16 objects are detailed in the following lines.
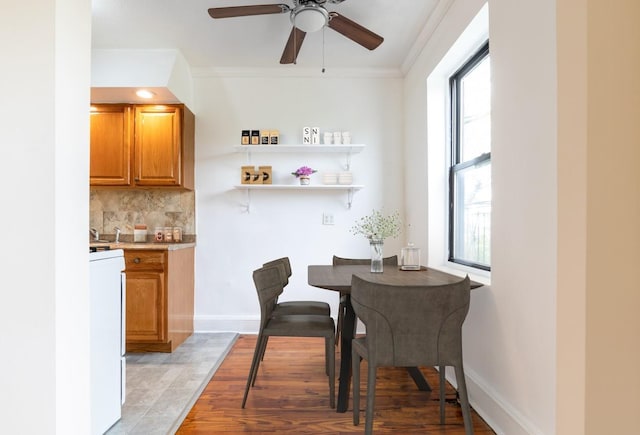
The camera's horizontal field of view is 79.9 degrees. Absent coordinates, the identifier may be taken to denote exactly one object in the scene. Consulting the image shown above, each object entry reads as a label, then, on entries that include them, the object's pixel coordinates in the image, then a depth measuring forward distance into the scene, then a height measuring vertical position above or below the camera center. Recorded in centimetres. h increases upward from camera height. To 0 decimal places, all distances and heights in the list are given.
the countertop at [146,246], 329 -25
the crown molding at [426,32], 278 +152
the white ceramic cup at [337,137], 391 +82
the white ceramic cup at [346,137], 391 +82
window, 263 +39
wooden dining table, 210 -37
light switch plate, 404 -2
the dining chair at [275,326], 231 -68
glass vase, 254 -25
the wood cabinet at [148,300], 328 -71
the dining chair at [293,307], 283 -68
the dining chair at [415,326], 170 -49
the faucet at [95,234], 381 -16
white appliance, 183 -61
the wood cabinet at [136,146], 367 +69
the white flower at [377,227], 254 -7
